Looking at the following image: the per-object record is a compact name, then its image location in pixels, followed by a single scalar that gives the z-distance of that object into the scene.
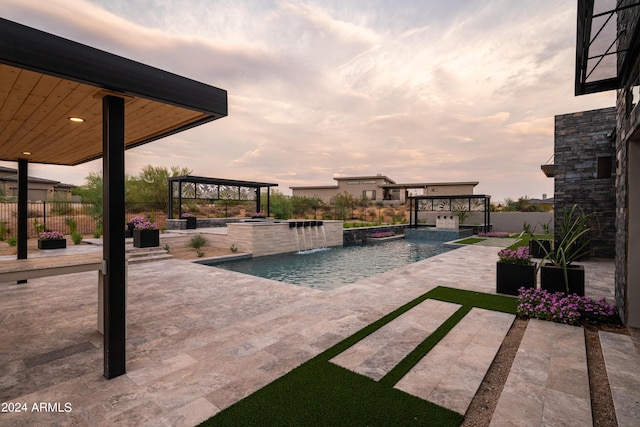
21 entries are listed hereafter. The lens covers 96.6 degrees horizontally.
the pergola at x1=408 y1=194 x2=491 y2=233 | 17.92
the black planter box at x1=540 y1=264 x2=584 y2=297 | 4.11
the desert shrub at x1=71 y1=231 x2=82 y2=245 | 9.89
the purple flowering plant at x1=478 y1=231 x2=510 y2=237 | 15.49
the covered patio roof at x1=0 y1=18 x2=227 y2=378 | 1.99
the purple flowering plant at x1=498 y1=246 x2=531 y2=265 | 4.84
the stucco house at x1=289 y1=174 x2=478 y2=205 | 30.37
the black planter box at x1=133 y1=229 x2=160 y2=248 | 8.30
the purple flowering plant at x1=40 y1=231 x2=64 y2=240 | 8.87
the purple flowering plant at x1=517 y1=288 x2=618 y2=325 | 3.64
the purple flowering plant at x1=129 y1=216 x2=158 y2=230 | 8.45
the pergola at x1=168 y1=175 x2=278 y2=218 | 14.51
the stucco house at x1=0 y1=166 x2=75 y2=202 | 21.37
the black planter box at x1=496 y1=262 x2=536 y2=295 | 4.68
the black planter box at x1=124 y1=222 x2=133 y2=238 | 9.51
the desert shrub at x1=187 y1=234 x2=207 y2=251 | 10.14
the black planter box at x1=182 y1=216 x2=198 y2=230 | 14.01
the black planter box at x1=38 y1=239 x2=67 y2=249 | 8.73
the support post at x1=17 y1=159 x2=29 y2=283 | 5.58
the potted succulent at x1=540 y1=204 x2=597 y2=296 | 4.10
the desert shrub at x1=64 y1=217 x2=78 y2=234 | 11.38
